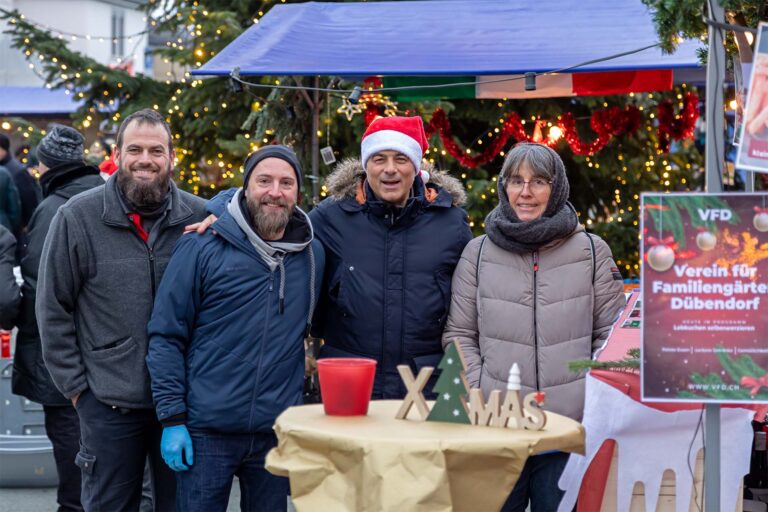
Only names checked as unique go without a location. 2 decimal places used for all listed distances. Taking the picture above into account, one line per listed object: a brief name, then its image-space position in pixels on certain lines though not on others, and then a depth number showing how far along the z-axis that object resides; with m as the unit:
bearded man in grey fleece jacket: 4.12
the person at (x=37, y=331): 5.47
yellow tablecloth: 2.90
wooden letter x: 3.22
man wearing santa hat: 4.18
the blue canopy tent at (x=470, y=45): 6.58
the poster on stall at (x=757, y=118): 2.95
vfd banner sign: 3.01
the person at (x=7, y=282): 5.47
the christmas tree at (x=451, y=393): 3.16
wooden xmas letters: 3.09
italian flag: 7.31
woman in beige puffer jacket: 3.94
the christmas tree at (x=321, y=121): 10.15
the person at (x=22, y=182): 10.42
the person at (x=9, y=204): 9.34
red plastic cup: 3.22
